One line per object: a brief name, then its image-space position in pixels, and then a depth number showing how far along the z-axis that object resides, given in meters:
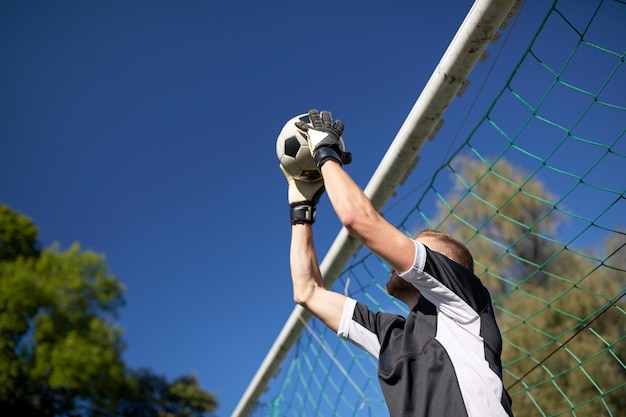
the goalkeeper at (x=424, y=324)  1.31
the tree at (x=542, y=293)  7.89
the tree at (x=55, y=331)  15.59
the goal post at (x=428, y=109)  2.01
